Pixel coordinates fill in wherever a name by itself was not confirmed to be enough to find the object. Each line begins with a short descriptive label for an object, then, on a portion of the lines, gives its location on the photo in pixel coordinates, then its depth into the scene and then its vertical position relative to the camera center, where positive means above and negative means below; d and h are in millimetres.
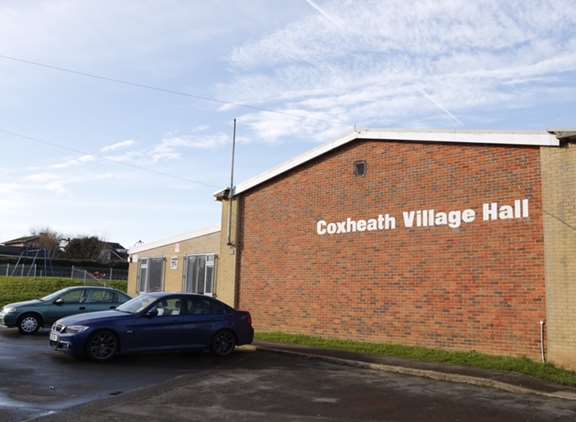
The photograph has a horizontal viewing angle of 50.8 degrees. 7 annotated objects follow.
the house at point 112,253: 75888 +5563
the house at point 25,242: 85394 +7200
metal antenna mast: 20109 +3241
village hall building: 12391 +1491
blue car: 12023 -686
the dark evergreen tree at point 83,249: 77438 +5594
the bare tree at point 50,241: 80194 +6996
